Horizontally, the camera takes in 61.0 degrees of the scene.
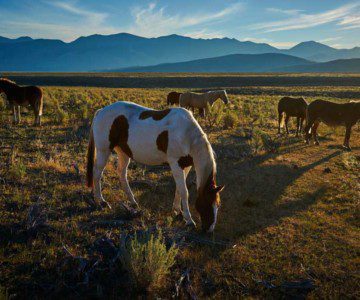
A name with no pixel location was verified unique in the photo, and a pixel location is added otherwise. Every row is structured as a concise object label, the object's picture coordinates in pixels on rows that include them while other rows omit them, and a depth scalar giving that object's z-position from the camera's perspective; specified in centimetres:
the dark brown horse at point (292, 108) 1438
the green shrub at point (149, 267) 392
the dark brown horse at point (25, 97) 1357
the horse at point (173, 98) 2294
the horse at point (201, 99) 1969
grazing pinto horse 521
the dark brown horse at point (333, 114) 1198
